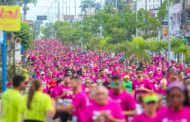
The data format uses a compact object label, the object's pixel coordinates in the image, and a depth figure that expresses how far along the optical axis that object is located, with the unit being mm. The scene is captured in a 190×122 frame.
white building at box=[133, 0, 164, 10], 108875
